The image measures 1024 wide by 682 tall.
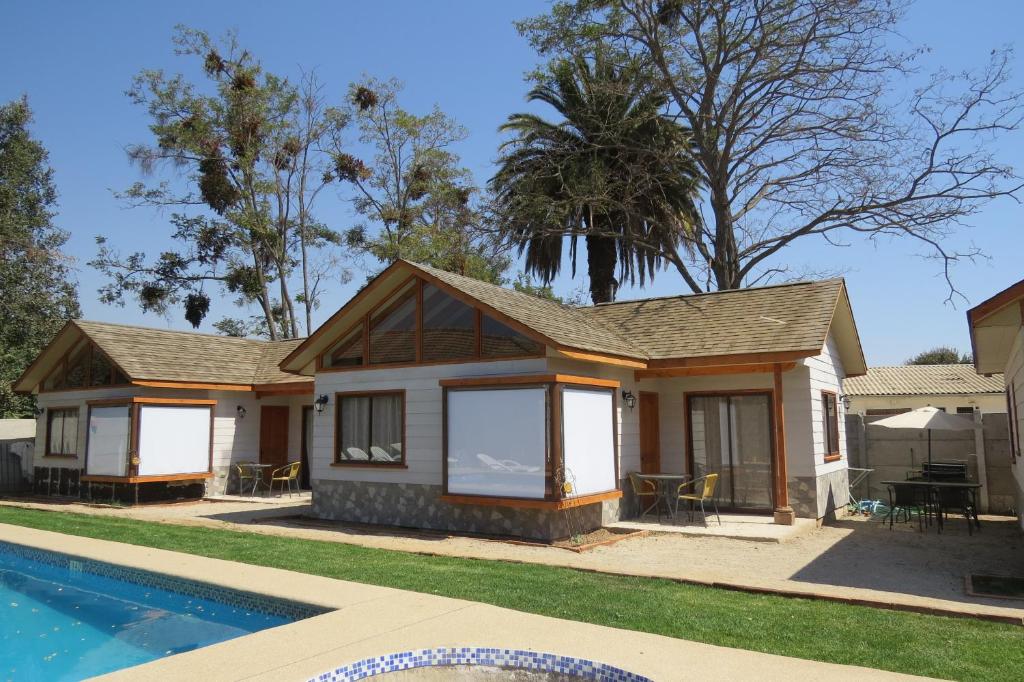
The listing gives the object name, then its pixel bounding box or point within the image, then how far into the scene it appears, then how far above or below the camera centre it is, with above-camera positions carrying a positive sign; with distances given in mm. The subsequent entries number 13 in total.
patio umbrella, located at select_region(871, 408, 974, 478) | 12609 +102
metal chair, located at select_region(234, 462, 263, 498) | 17734 -1071
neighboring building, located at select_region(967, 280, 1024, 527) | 8031 +1164
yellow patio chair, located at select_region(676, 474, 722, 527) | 11742 -1014
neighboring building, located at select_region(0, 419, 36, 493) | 20094 -793
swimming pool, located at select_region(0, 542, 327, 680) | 6996 -1984
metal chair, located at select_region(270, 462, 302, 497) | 17461 -1042
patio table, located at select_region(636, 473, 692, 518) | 12867 -1021
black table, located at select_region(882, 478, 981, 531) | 11125 -880
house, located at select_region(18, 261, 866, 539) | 10984 +457
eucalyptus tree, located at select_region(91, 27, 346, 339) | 30547 +11218
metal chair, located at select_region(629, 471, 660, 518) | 12789 -1091
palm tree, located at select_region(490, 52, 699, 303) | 24297 +8631
